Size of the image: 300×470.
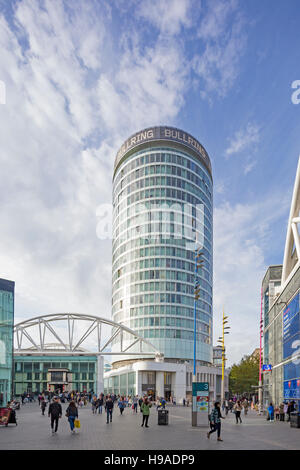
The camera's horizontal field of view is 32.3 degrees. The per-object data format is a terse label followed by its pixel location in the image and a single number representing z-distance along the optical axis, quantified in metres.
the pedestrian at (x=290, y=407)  36.03
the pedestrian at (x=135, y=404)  44.15
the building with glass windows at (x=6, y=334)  41.76
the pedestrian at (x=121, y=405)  38.25
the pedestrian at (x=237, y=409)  32.19
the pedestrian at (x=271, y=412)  36.03
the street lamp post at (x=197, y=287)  47.97
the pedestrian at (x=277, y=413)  37.53
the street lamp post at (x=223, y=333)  53.33
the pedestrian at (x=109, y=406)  29.60
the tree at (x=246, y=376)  111.93
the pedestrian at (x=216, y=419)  20.19
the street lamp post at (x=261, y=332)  59.69
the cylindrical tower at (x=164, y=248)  108.06
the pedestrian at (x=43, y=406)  39.26
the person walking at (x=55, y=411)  23.20
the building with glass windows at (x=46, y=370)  95.06
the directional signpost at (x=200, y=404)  28.11
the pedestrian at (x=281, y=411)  36.52
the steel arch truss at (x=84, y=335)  96.56
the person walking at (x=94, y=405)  43.03
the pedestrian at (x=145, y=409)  26.98
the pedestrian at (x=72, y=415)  23.20
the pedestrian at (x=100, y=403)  43.06
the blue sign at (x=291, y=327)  38.22
